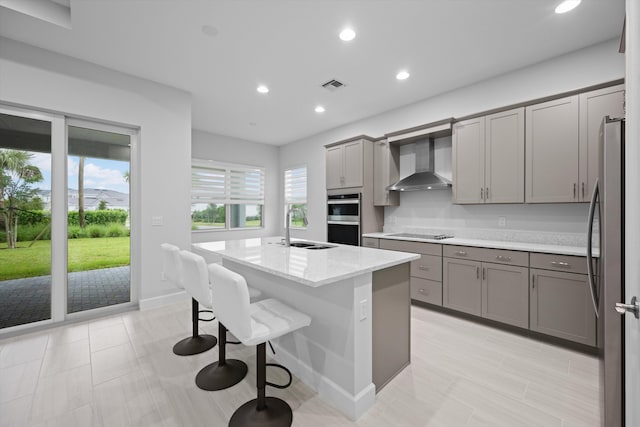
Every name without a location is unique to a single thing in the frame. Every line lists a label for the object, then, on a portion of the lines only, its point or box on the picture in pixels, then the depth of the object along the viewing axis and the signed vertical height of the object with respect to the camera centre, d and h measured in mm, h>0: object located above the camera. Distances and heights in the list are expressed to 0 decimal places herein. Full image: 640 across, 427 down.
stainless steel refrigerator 1303 -280
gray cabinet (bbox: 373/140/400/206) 4266 +674
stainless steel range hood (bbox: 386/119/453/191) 3588 +850
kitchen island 1629 -720
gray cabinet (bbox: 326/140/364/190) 4309 +817
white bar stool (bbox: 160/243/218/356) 2391 -1069
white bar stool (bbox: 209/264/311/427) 1399 -677
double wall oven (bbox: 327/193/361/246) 4312 -102
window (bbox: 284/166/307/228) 6020 +529
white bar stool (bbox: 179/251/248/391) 1857 -1107
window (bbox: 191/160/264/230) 5430 +363
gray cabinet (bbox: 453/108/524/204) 2953 +645
